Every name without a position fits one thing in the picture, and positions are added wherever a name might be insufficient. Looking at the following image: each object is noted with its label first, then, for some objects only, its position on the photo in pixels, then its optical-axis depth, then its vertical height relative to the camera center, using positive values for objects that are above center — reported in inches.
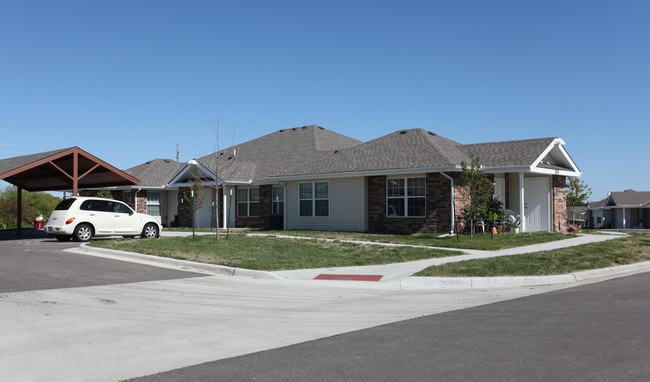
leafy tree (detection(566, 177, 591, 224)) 2019.4 +74.1
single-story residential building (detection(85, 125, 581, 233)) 856.3 +51.0
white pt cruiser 753.6 -12.5
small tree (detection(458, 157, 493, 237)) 706.8 +35.8
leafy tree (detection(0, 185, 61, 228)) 1840.6 +25.4
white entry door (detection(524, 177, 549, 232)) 947.3 +12.1
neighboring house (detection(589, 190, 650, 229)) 2217.0 +5.5
